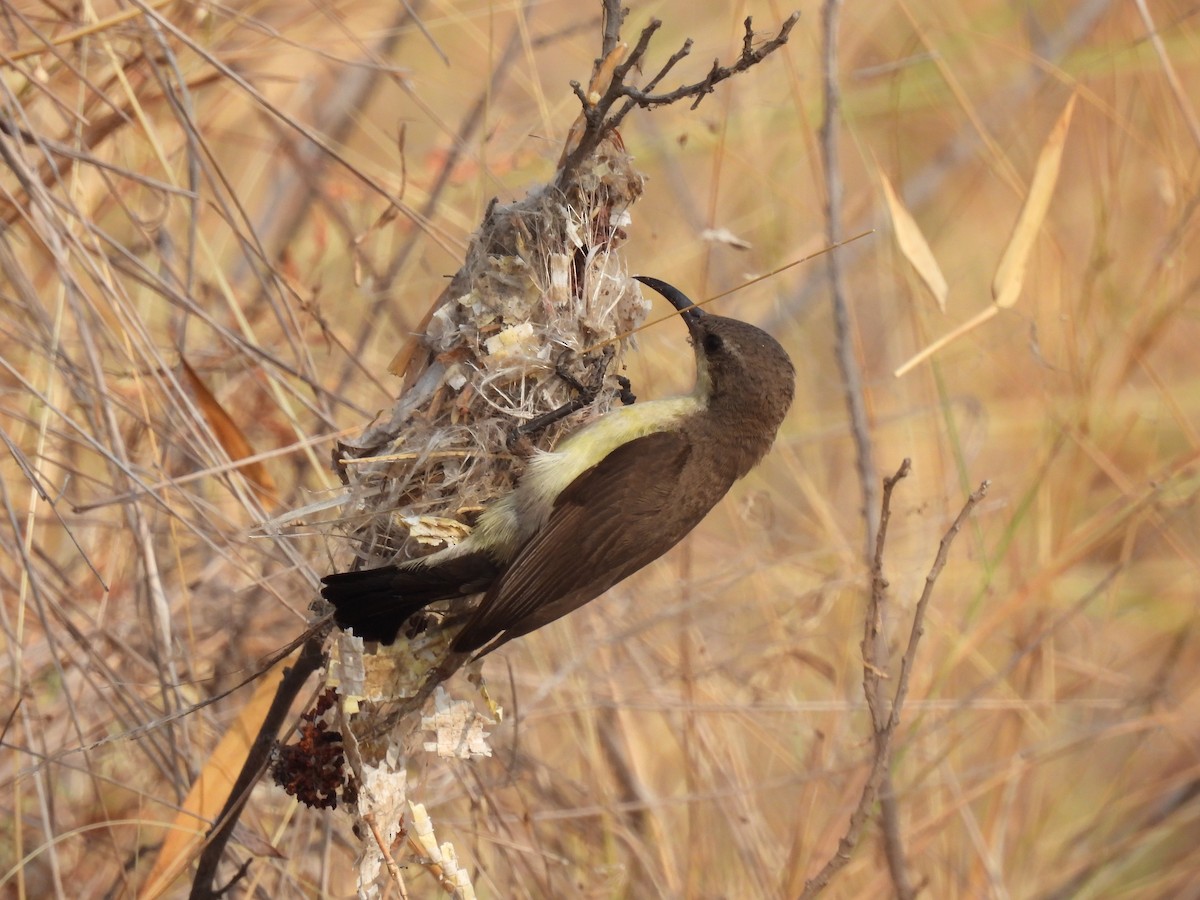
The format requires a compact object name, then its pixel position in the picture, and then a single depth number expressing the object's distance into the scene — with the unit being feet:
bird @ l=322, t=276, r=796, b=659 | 17.60
